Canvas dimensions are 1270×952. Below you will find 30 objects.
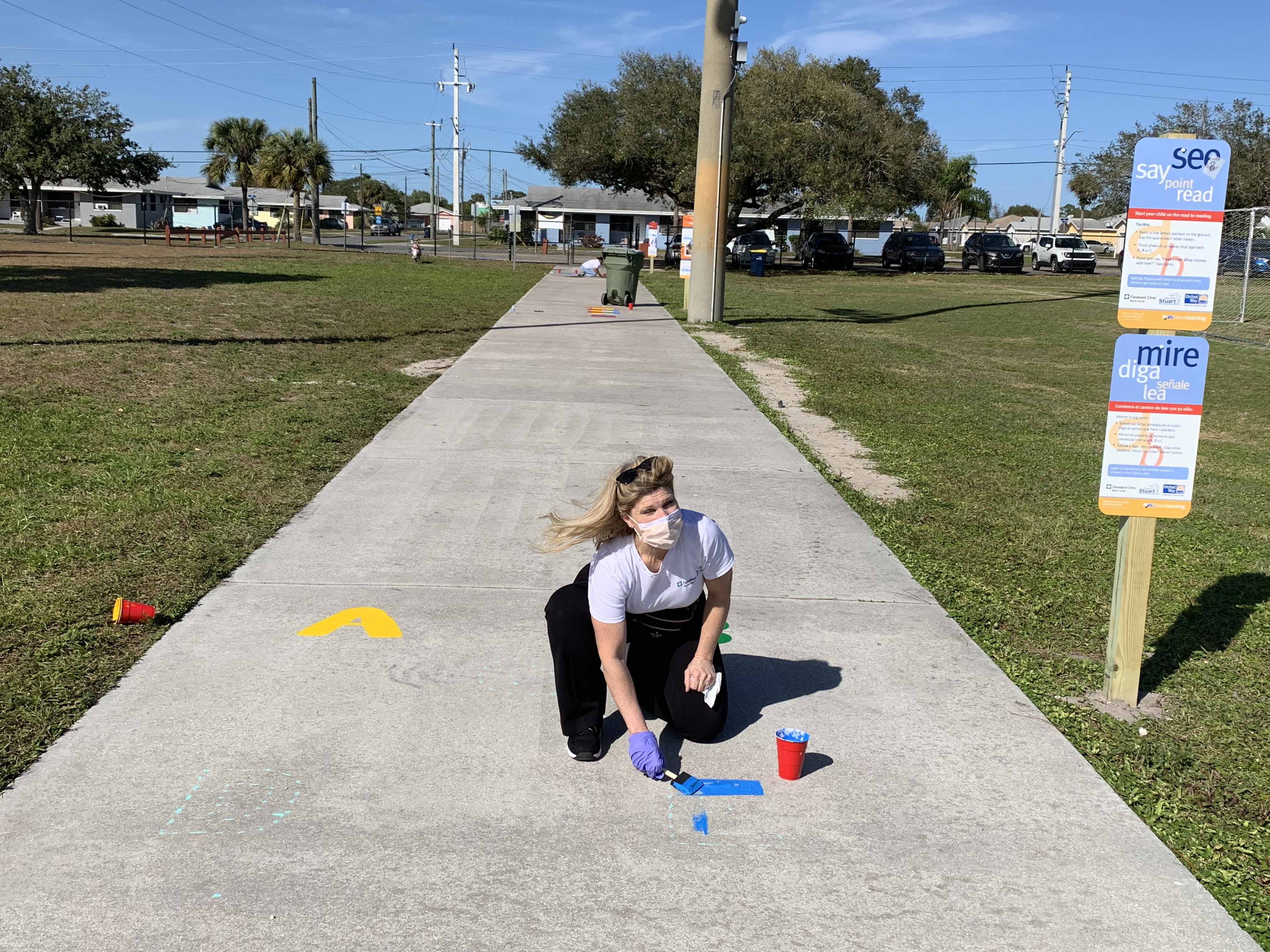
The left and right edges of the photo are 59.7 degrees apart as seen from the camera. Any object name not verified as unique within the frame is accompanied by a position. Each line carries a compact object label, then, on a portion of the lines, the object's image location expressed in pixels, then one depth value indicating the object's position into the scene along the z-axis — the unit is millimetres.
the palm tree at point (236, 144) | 57344
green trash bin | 21750
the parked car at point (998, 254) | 43156
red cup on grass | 4473
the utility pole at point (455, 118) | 86250
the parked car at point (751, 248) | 42241
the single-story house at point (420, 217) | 113250
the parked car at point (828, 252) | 44938
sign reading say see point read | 3732
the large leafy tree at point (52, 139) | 53844
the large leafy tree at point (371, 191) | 146625
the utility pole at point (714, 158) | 17922
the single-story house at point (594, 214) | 72812
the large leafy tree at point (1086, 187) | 51375
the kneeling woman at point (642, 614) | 3457
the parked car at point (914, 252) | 43125
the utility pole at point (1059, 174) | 57625
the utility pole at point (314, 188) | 52375
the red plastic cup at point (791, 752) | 3426
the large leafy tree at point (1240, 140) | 45188
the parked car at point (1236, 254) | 26828
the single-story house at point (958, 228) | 99438
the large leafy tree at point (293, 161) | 52469
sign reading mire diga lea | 3916
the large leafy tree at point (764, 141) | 40688
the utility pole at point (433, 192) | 59584
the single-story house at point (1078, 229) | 86062
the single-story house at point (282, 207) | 90312
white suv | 43875
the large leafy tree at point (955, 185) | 101688
